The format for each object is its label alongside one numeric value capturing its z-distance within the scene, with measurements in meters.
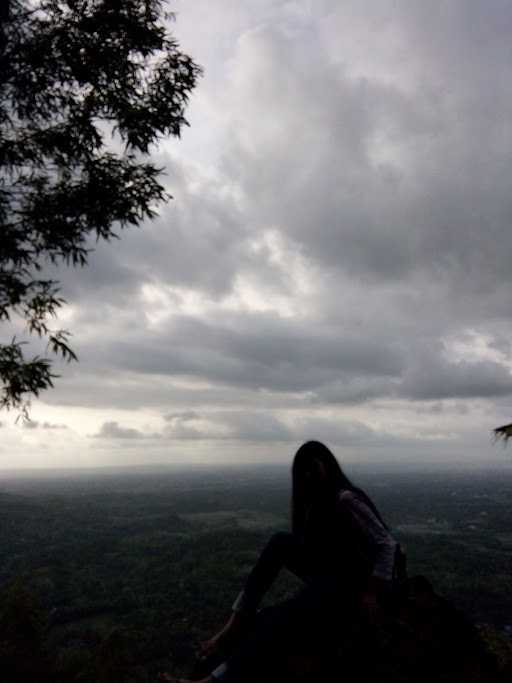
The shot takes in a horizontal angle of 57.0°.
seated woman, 3.98
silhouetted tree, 7.50
